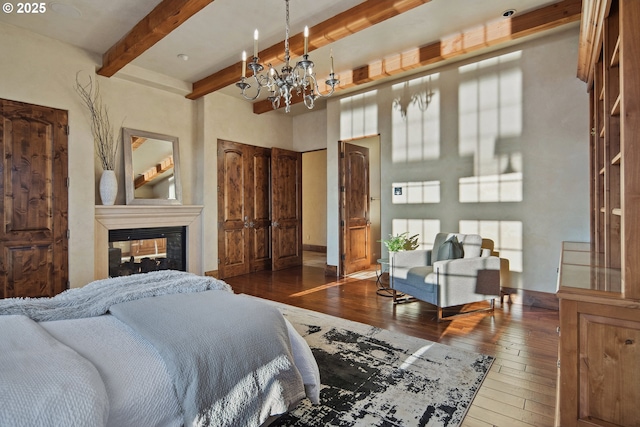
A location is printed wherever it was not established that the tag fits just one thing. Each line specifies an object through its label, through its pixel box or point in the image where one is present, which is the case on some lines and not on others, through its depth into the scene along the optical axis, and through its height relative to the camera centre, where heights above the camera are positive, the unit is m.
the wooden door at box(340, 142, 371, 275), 5.70 +0.09
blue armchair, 3.35 -0.66
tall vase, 4.36 +0.38
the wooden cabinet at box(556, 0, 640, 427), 1.42 -0.49
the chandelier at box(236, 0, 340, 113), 2.76 +1.14
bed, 1.06 -0.57
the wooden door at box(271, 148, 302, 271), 6.32 +0.13
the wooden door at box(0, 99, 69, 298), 3.55 +0.18
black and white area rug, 1.85 -1.13
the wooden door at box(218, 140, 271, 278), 5.69 +0.11
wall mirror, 4.70 +0.71
